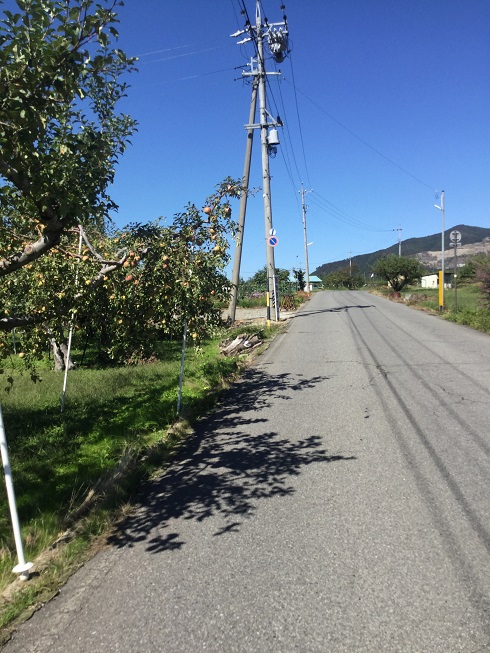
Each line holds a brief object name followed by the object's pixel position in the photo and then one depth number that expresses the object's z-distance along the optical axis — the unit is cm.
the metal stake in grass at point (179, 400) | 697
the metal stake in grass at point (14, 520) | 301
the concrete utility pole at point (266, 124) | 2095
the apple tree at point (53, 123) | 342
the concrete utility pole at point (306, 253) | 6475
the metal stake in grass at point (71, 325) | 716
